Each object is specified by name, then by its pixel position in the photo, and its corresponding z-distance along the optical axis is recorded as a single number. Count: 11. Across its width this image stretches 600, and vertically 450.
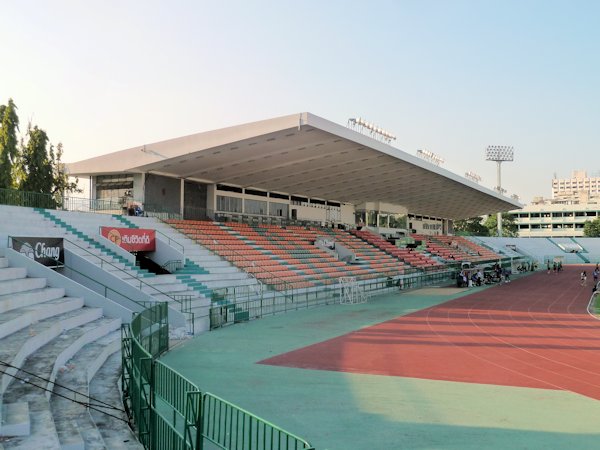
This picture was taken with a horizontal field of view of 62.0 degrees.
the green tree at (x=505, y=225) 116.58
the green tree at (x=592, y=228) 103.56
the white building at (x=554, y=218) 114.38
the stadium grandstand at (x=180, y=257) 7.58
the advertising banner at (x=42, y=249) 16.97
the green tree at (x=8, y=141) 35.75
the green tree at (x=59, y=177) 43.06
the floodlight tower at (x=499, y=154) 101.50
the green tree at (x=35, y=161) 39.69
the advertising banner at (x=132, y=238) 22.89
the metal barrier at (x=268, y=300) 19.52
